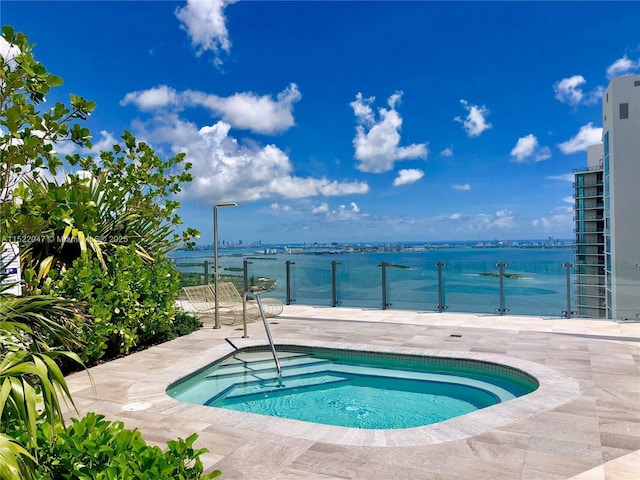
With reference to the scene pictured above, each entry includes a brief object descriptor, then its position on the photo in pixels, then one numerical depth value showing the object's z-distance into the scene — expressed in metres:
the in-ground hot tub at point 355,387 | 4.54
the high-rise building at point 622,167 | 29.72
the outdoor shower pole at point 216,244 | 7.63
